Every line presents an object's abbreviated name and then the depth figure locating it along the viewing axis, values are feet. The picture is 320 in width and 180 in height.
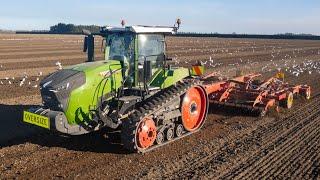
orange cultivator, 28.70
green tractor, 19.30
